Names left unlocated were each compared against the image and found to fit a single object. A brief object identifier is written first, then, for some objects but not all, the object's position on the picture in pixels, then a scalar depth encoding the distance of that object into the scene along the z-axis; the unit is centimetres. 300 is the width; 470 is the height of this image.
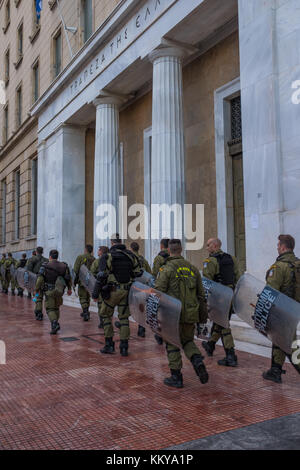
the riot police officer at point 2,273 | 1898
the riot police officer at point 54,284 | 836
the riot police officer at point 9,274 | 1797
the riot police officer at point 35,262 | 1223
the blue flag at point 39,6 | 1907
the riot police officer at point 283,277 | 466
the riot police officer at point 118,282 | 621
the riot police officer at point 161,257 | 784
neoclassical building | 716
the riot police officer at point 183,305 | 471
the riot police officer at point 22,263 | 1595
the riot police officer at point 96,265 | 739
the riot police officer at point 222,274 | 563
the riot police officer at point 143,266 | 784
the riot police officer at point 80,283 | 974
